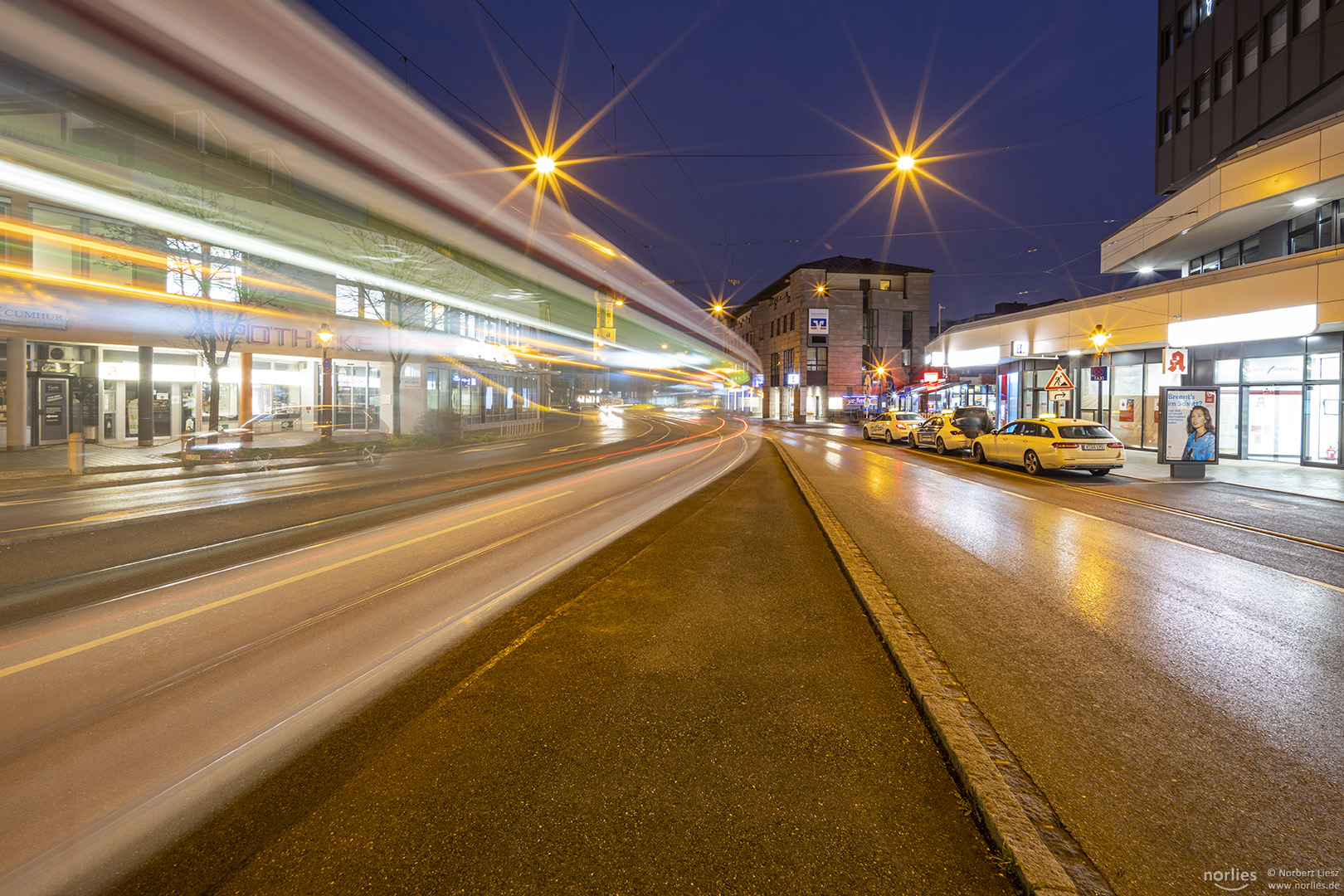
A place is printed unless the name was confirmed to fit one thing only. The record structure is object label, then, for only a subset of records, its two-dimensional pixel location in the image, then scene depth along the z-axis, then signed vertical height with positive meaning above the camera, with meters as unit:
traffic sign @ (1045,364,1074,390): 18.77 +1.34
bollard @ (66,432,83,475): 14.63 -0.77
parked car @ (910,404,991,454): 23.23 -0.25
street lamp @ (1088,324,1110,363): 21.66 +3.11
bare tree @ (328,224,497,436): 25.48 +6.62
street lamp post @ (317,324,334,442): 28.41 +0.68
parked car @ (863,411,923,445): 29.55 -0.12
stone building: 60.84 +9.13
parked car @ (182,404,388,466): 18.38 -0.50
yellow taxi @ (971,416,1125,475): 15.69 -0.66
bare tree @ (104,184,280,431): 19.88 +5.18
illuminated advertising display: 15.78 -0.05
